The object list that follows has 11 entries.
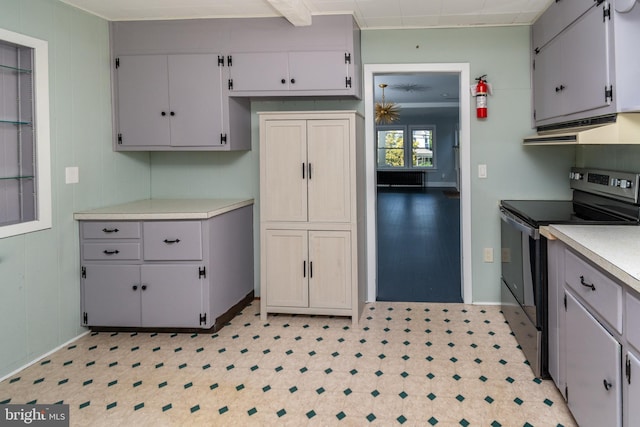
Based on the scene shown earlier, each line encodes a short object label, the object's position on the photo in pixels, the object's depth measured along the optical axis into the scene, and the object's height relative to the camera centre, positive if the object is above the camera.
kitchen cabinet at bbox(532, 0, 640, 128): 2.09 +0.71
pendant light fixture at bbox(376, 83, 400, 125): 9.12 +1.73
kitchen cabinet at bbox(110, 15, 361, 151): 3.33 +0.95
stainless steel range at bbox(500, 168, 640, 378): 2.40 -0.20
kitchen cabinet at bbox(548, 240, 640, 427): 1.46 -0.56
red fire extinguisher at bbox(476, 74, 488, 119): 3.55 +0.77
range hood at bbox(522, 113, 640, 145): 2.12 +0.30
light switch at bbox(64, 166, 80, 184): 2.99 +0.18
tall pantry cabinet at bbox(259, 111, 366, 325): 3.28 -0.10
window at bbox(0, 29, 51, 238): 2.59 +0.40
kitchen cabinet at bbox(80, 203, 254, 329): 3.07 -0.48
